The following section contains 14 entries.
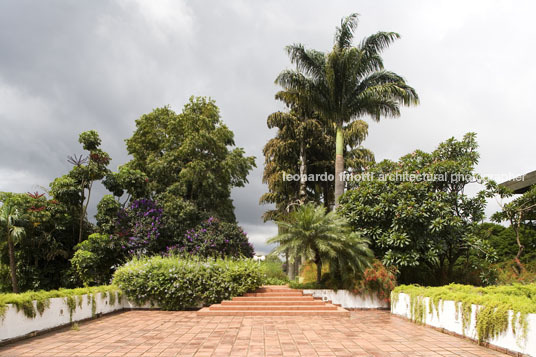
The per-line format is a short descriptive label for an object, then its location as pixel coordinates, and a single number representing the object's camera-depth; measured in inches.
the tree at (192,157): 832.9
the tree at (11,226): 592.3
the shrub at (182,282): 473.1
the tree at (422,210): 519.2
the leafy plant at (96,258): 633.6
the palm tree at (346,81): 640.4
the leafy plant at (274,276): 597.6
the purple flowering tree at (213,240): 709.3
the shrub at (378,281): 512.4
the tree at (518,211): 583.5
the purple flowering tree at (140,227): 693.3
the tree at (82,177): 694.5
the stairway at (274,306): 431.2
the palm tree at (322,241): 498.9
